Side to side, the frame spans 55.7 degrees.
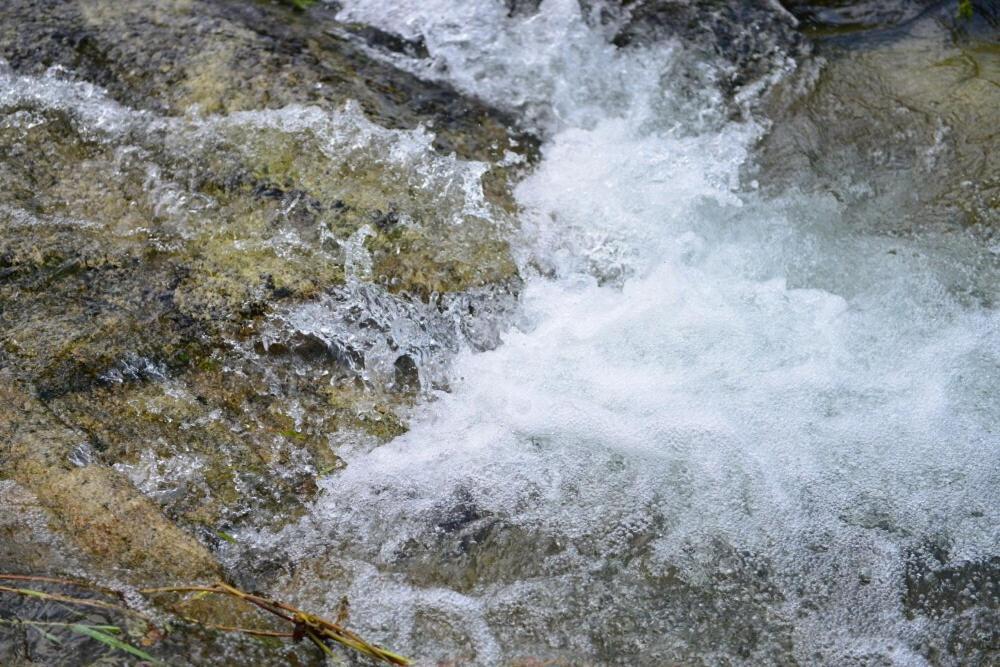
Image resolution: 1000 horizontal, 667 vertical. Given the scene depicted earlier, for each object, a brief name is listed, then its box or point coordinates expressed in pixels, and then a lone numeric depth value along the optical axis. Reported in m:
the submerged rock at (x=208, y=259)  2.37
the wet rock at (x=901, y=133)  3.20
